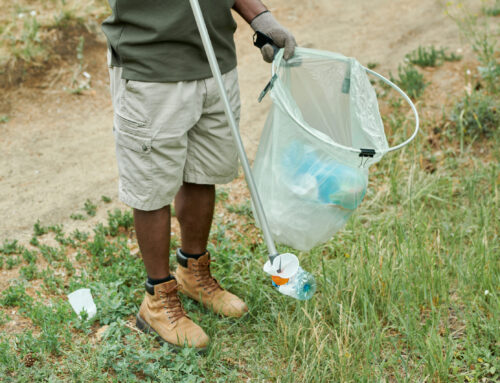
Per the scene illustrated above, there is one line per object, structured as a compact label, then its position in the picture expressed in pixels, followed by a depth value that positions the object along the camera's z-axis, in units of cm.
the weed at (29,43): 468
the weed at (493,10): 506
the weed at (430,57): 443
